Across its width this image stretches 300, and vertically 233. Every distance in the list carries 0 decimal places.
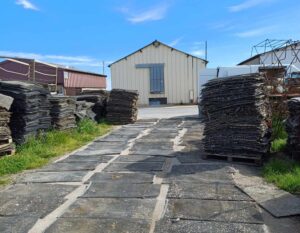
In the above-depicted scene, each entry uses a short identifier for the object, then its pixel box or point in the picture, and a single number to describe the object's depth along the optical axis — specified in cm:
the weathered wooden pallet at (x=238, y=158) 525
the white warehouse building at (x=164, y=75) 2226
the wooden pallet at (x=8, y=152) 583
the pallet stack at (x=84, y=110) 962
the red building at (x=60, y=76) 2100
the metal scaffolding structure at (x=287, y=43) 695
